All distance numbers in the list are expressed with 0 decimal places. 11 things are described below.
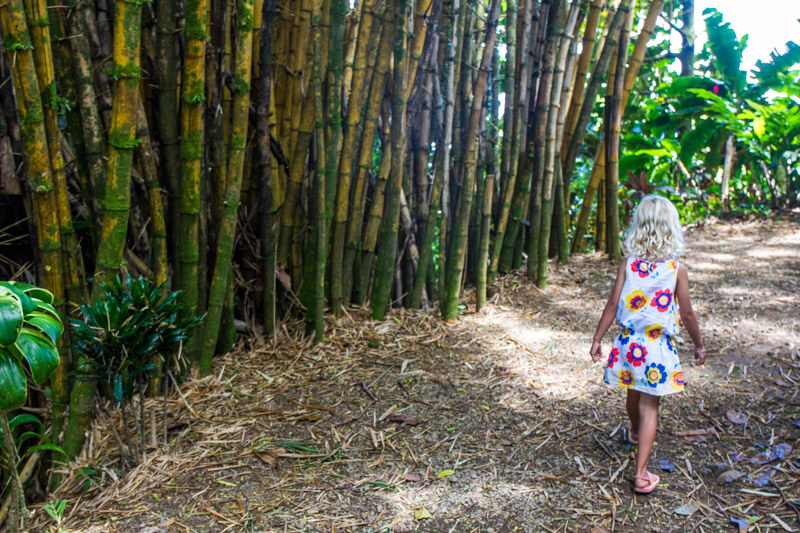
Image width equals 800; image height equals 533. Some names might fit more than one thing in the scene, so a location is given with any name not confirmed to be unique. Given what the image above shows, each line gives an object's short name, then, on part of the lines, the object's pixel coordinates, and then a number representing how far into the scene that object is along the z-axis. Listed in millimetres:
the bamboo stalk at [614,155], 3352
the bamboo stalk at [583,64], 3225
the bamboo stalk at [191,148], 1820
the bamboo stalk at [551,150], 3049
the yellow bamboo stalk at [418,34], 2553
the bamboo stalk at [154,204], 1893
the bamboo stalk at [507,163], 2929
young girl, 1628
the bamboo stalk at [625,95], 3302
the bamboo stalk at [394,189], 2523
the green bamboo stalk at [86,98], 1727
